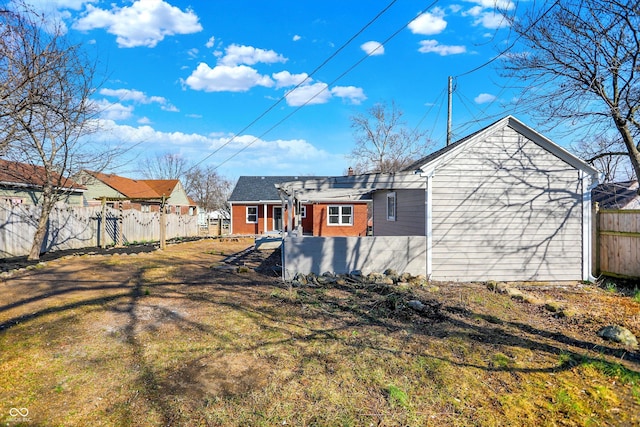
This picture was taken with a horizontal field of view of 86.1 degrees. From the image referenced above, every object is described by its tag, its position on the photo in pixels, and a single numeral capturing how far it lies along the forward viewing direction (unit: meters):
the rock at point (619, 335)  4.71
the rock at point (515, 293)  7.09
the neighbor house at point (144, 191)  27.98
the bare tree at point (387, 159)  30.95
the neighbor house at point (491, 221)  8.57
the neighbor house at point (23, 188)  11.70
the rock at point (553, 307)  6.13
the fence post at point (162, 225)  14.06
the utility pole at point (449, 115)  16.14
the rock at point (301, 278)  8.11
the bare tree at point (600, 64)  7.40
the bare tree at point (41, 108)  4.57
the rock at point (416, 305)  5.90
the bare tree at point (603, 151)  8.86
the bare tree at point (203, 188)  47.02
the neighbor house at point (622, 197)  19.75
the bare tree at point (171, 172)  47.75
